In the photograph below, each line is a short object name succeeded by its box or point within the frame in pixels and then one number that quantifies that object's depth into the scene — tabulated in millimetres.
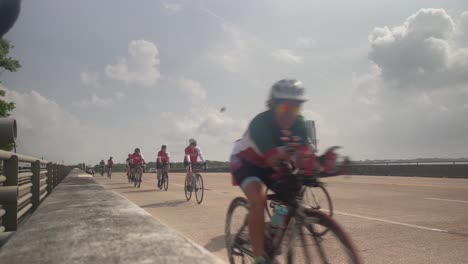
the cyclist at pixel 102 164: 47150
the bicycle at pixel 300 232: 2512
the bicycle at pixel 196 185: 12147
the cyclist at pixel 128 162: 25872
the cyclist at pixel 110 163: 38219
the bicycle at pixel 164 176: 18422
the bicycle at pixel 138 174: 21516
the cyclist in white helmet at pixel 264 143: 3180
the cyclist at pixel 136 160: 22520
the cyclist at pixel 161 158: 18859
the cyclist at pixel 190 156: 13466
